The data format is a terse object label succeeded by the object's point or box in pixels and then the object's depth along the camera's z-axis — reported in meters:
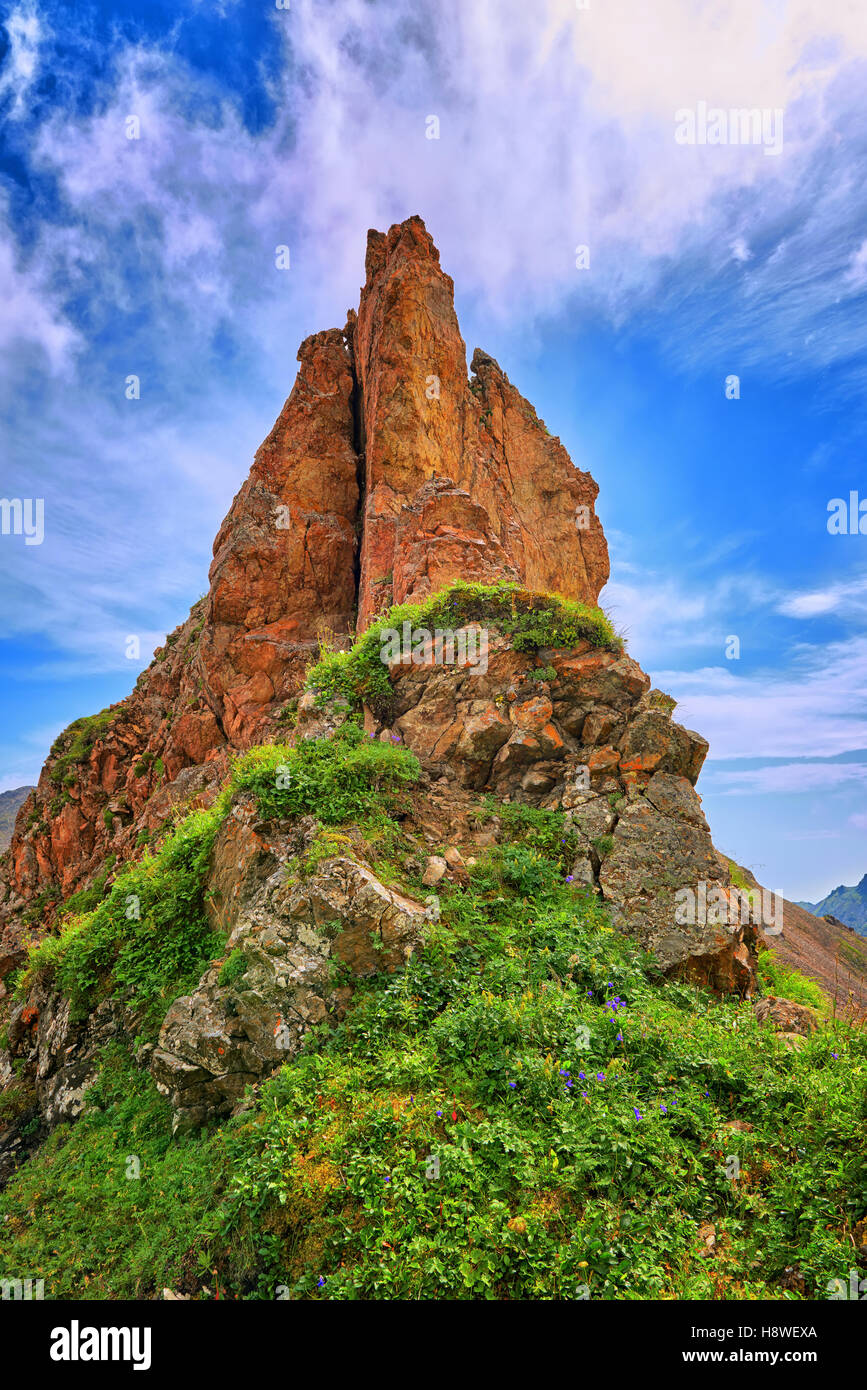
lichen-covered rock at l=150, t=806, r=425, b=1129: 5.57
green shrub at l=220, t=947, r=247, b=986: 5.89
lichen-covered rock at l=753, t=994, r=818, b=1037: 6.39
